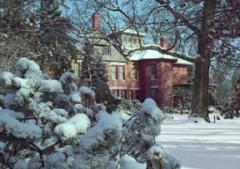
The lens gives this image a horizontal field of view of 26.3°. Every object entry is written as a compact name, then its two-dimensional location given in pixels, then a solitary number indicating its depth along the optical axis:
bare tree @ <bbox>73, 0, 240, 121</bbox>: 8.03
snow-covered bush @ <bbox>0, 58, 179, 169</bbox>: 3.07
